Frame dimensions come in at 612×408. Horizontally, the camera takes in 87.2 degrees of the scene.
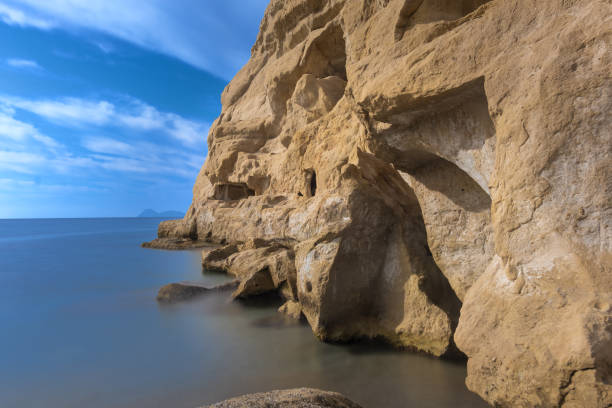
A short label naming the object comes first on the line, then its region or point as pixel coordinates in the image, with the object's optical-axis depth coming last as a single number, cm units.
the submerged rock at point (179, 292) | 850
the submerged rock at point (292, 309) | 673
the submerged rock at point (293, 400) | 251
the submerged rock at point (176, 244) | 1909
